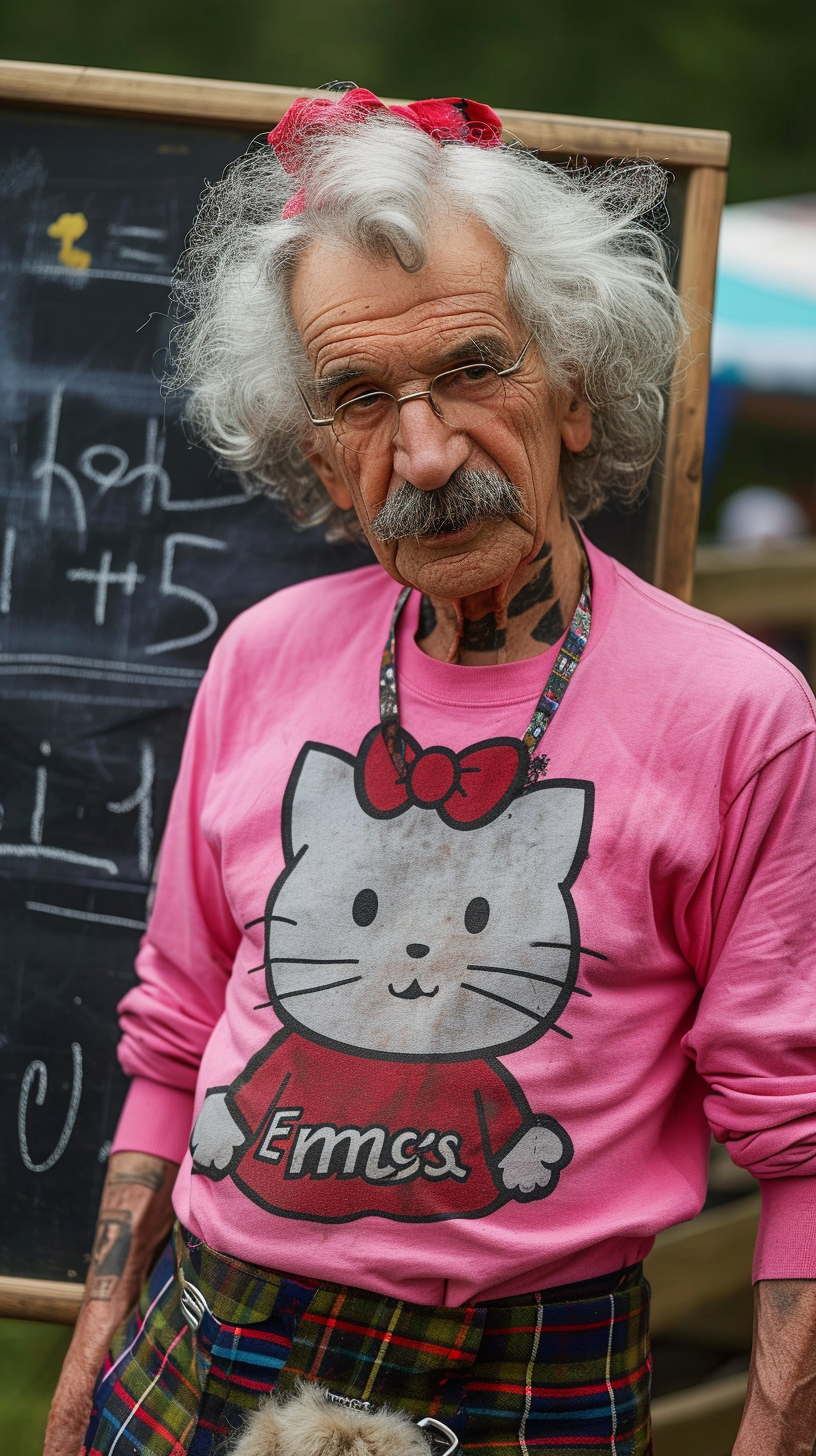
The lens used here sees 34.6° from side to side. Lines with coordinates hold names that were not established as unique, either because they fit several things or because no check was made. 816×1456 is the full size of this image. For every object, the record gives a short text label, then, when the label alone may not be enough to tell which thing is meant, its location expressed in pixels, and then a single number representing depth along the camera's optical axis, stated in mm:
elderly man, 1411
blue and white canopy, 4566
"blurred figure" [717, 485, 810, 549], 6066
